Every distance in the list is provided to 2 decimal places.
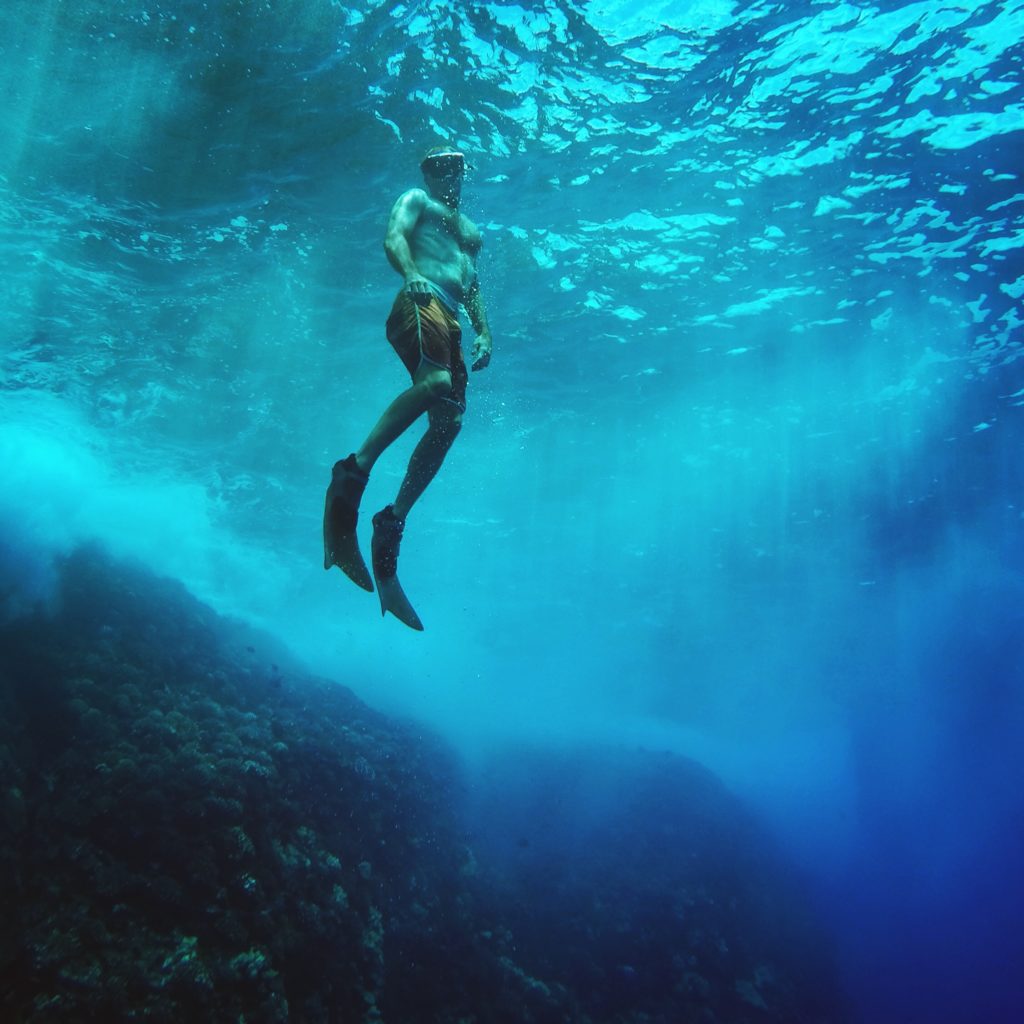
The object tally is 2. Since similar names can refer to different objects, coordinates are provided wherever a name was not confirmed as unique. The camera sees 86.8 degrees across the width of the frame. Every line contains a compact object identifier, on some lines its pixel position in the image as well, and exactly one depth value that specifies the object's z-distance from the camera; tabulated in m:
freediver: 3.18
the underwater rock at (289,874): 5.68
